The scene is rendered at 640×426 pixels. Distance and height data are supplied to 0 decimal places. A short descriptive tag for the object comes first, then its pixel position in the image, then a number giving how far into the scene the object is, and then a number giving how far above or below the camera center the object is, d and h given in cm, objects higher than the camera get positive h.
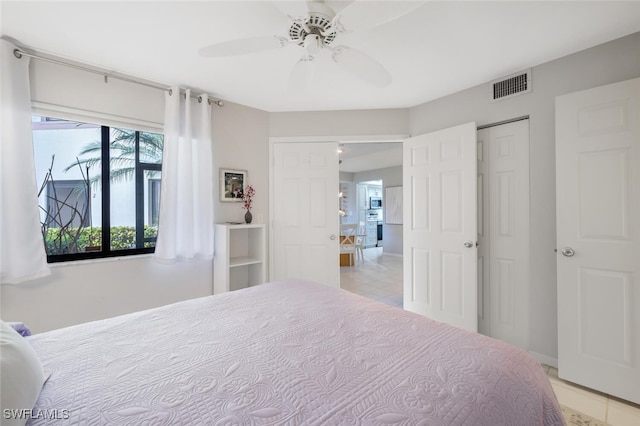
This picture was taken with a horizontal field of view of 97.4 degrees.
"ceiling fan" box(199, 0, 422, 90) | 122 +88
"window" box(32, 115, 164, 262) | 219 +23
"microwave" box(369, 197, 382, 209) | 936 +32
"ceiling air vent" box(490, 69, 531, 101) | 234 +108
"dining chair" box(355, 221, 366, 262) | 664 -83
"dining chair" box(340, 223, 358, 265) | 621 -68
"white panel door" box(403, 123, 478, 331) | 260 -14
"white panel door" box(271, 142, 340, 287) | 330 -3
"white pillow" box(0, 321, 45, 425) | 66 -42
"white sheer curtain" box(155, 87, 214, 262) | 254 +30
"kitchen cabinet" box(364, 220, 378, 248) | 931 -70
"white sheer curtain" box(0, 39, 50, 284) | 186 +22
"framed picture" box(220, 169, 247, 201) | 304 +33
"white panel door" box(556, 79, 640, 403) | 179 -18
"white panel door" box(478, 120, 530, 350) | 242 -19
